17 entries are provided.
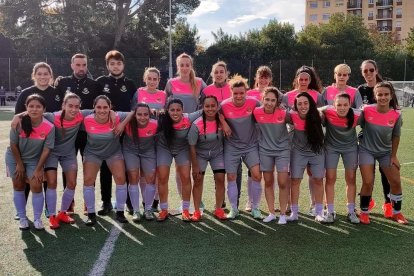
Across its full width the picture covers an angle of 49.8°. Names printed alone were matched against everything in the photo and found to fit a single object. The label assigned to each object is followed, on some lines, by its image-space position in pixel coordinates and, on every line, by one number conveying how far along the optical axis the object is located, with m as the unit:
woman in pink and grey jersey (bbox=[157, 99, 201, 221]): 5.04
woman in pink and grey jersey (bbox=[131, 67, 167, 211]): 5.41
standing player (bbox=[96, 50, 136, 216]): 5.45
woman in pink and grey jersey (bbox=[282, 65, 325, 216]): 5.28
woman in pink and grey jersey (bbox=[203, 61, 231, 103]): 5.54
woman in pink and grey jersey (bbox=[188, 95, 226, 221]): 5.04
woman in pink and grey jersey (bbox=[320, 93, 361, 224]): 4.97
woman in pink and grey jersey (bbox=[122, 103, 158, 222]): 5.10
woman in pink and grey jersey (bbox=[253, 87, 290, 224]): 4.99
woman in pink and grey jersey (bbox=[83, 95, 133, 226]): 4.94
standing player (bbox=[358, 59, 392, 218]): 5.30
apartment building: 73.88
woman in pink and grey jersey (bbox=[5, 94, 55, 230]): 4.69
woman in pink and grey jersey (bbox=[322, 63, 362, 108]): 5.27
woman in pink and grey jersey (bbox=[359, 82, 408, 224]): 4.93
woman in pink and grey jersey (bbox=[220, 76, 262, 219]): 5.12
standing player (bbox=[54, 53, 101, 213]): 5.38
